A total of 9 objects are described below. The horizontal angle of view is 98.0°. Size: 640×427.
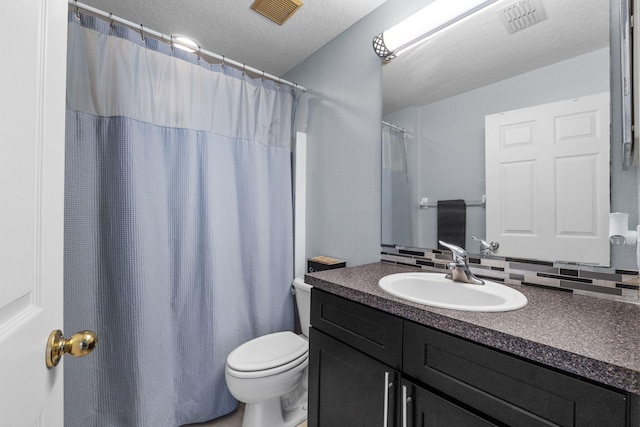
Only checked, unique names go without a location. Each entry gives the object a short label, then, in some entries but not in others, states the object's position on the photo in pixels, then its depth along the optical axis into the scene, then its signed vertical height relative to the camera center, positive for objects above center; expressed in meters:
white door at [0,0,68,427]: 0.37 +0.01
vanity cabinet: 0.58 -0.45
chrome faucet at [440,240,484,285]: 1.10 -0.23
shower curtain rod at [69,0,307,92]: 1.20 +0.90
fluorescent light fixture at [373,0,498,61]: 1.17 +0.87
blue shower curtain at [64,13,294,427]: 1.25 -0.07
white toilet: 1.32 -0.80
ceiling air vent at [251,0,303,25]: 1.50 +1.14
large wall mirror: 0.94 +0.46
